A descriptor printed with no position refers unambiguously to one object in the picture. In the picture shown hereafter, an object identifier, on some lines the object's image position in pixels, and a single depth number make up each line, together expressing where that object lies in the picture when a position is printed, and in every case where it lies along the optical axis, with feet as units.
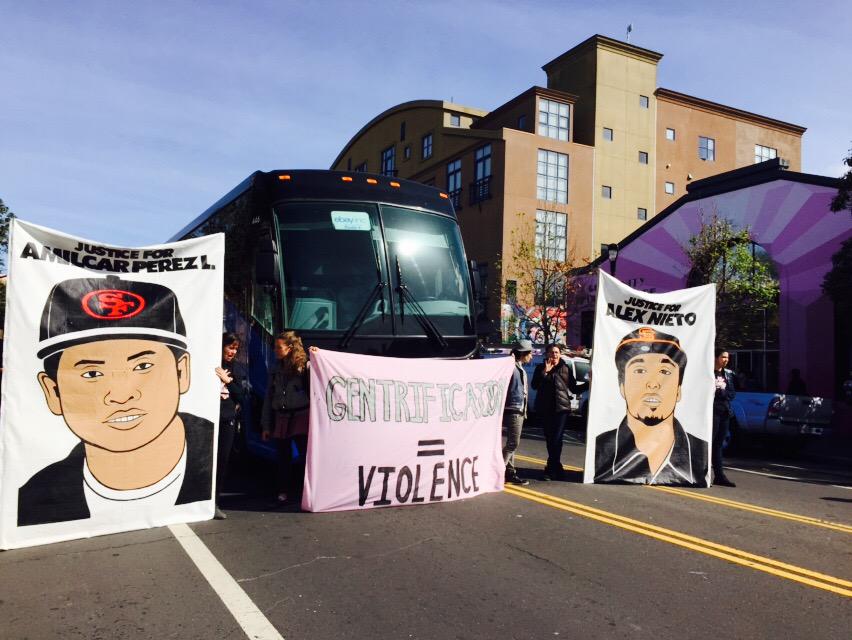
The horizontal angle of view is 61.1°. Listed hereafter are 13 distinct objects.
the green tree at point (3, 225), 112.47
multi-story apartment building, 117.39
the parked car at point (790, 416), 45.83
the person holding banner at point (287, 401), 24.59
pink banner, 23.79
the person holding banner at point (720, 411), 32.94
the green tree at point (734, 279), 67.46
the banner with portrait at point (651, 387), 30.42
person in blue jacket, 30.89
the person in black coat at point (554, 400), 31.89
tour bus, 27.43
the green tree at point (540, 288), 92.94
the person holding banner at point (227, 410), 23.30
